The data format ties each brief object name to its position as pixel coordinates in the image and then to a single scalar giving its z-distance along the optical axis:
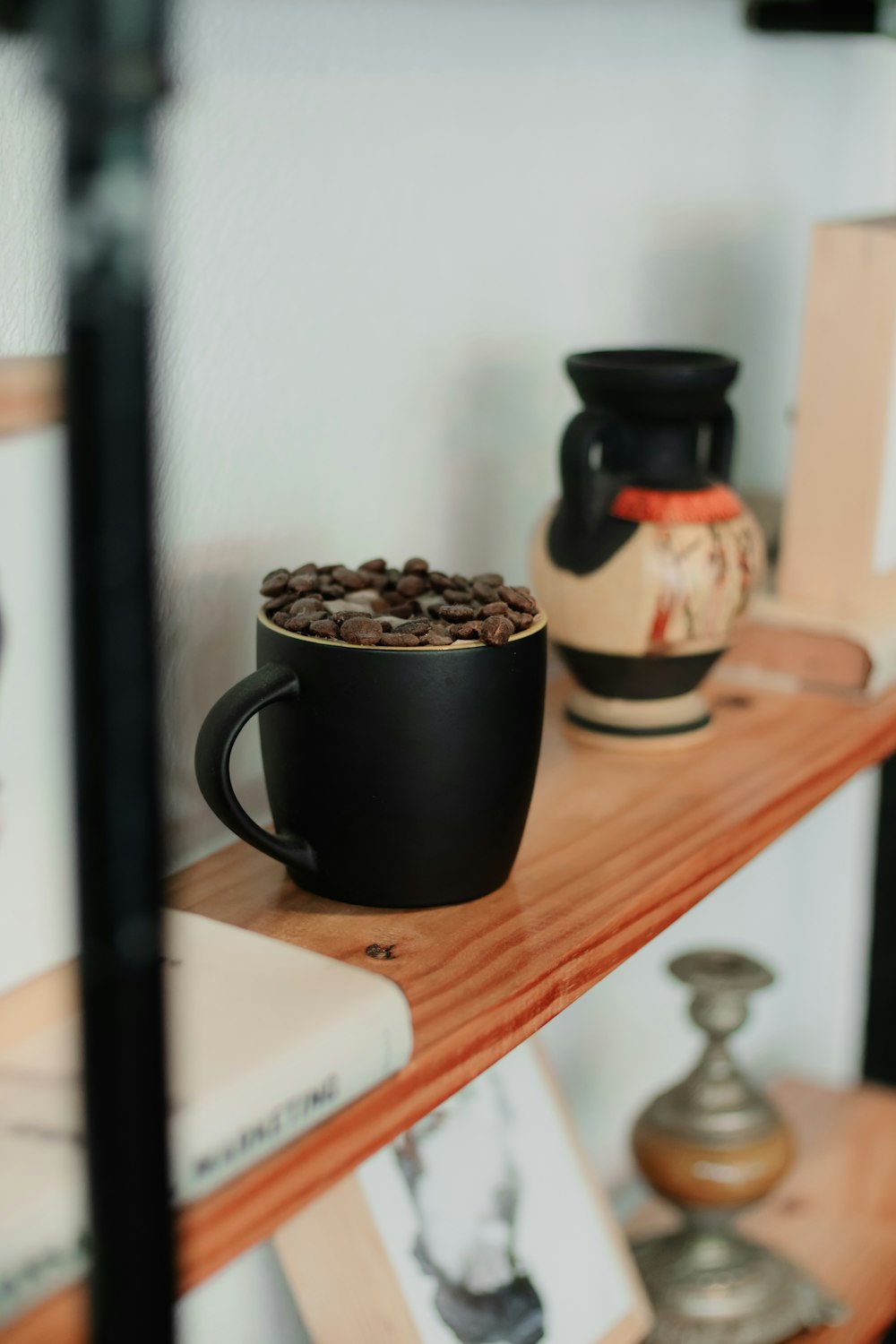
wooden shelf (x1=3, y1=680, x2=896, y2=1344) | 0.77
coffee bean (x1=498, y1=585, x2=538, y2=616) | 0.89
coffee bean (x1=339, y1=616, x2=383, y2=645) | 0.85
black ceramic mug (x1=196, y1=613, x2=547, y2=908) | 0.85
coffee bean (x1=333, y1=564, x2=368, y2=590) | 0.92
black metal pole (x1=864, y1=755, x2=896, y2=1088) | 1.63
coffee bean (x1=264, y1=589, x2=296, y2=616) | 0.89
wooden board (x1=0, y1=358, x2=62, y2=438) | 0.55
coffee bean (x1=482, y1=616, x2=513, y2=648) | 0.86
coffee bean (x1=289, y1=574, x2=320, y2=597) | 0.91
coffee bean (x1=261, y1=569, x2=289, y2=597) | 0.91
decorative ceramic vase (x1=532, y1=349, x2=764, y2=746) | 1.01
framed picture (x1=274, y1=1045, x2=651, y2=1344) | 1.03
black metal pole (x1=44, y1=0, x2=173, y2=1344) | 0.39
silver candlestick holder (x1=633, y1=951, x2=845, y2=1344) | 1.22
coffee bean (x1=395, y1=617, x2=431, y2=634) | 0.86
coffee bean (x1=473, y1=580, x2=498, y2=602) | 0.90
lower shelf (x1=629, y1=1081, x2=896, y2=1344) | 1.28
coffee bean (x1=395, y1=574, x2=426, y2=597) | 0.93
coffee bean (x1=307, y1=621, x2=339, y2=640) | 0.86
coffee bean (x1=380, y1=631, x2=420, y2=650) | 0.85
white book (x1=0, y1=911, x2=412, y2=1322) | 0.67
